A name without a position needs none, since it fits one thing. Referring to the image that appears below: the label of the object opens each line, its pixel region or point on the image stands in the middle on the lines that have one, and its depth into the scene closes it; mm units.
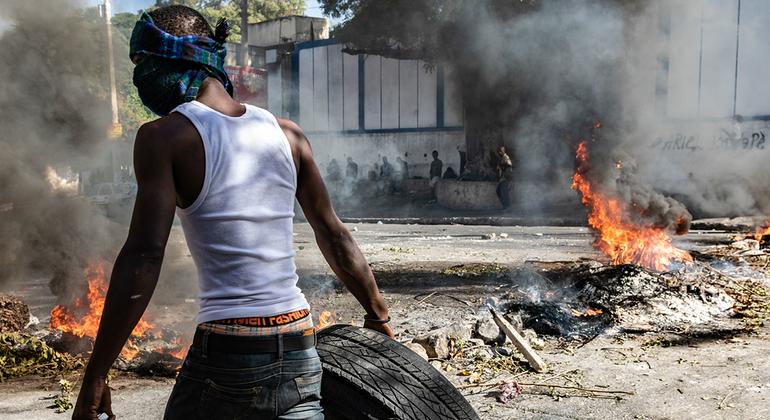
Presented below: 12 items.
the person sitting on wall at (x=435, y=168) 26375
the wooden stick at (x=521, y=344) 5266
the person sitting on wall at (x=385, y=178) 26672
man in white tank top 1871
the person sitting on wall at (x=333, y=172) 29005
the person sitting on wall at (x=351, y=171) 28953
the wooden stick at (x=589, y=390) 4785
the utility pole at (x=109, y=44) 14008
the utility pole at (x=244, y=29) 34938
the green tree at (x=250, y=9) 50281
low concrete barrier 21578
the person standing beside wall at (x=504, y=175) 21312
